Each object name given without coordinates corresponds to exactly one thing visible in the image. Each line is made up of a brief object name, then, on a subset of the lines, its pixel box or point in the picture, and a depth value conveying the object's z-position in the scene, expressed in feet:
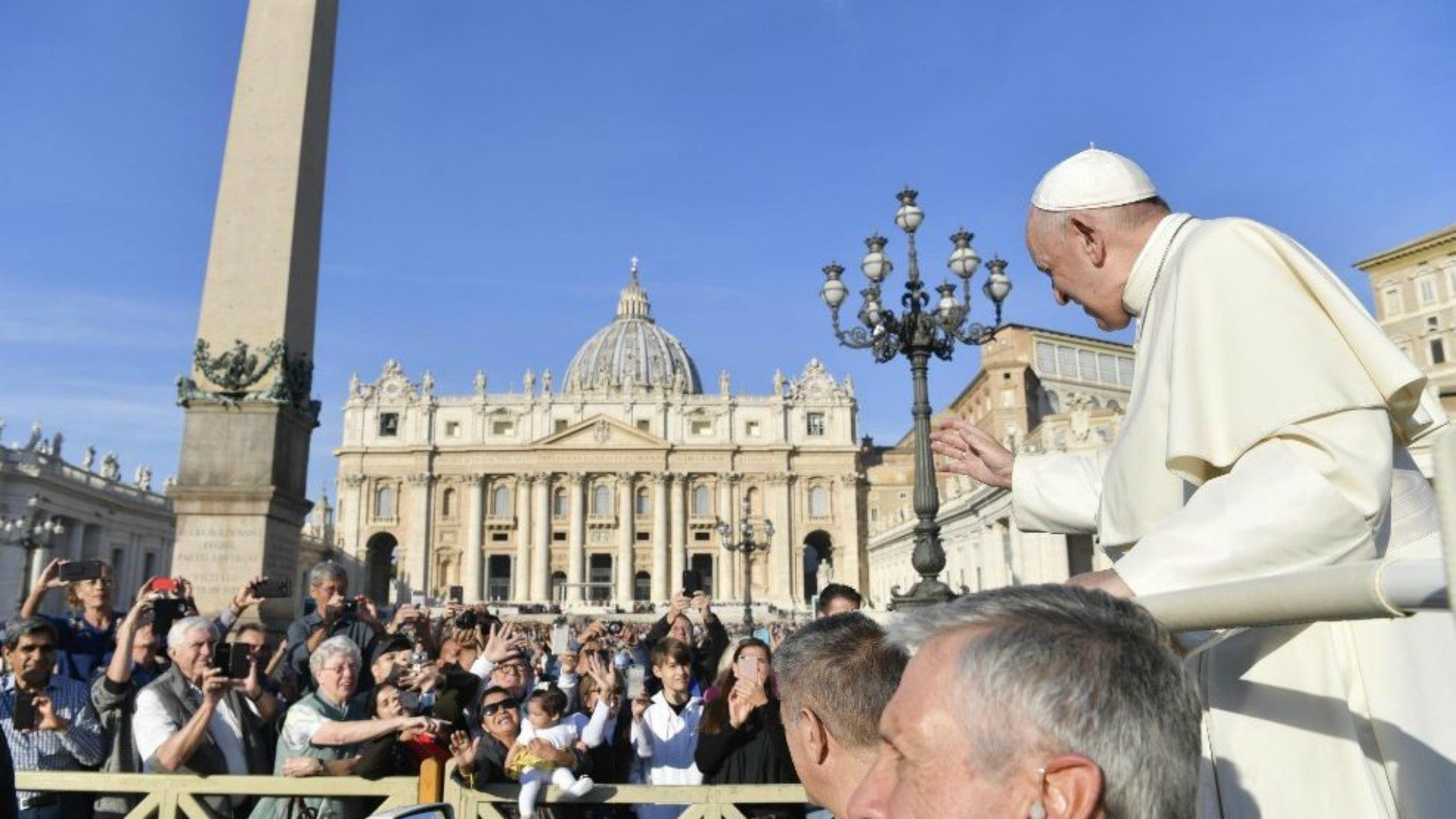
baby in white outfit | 11.77
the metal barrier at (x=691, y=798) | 11.41
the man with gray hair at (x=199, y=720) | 12.16
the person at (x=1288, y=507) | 3.91
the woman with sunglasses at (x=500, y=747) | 12.88
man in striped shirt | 12.50
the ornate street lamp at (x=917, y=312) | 41.63
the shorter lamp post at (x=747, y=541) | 98.74
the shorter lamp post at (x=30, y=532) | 80.60
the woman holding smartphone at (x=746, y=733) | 13.61
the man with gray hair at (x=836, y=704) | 6.85
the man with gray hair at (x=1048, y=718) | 3.41
